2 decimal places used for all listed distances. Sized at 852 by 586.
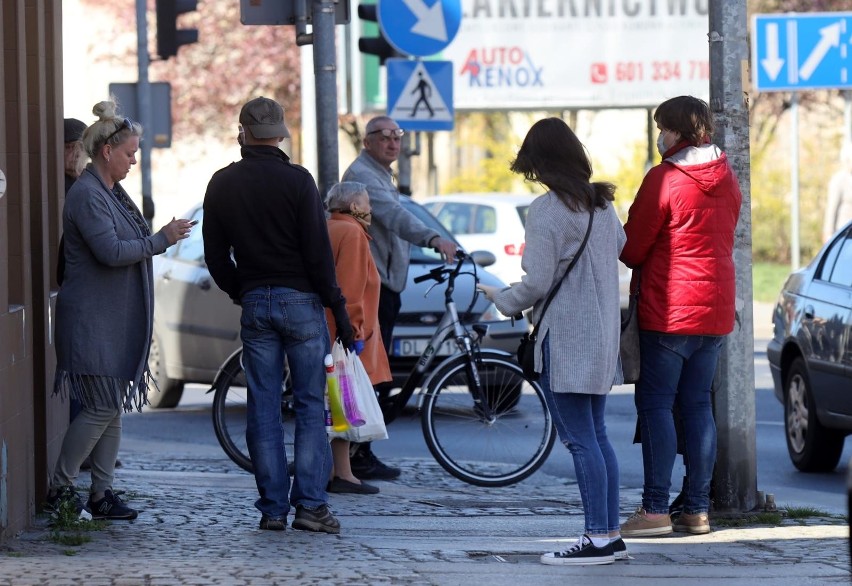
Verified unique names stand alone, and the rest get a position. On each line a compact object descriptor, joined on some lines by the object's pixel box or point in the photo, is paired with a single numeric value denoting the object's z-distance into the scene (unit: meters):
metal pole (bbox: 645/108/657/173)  58.41
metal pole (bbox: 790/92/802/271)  42.97
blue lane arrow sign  39.19
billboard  59.53
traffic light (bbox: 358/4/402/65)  31.91
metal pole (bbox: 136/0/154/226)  38.72
